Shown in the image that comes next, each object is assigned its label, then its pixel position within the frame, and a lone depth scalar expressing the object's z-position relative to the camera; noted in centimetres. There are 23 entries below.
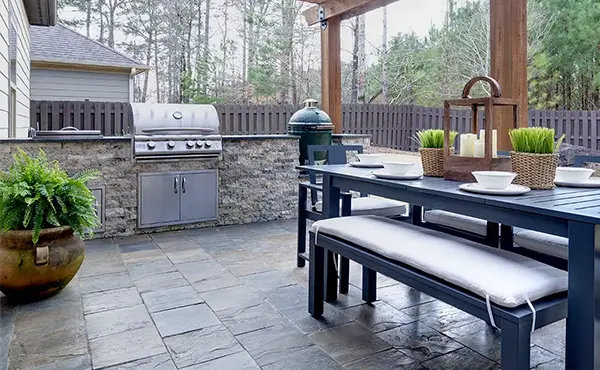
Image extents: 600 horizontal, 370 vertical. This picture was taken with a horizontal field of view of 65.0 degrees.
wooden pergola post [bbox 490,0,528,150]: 363
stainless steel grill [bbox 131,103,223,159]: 448
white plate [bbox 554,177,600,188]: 214
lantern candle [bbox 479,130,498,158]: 224
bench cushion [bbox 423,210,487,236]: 275
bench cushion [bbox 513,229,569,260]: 223
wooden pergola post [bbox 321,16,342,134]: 609
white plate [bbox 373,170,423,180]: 239
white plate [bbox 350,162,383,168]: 302
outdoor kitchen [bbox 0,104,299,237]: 438
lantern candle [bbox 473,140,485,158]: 227
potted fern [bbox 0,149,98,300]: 273
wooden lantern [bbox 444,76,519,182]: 219
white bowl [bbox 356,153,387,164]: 310
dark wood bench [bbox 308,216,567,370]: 152
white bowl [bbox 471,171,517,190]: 191
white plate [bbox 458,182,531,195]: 186
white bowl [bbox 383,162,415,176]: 247
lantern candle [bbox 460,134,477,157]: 232
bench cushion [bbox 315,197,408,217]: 315
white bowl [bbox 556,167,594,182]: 224
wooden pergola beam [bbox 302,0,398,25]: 545
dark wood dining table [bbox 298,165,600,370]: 150
